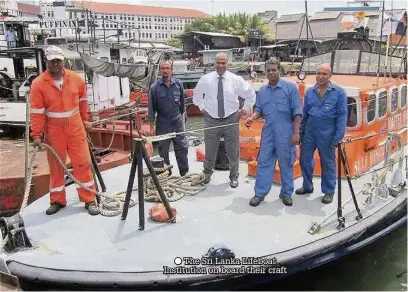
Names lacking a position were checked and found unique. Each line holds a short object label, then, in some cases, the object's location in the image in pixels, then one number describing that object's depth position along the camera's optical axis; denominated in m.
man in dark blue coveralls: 5.82
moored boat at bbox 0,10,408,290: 3.57
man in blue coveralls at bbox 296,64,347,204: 4.63
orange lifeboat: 5.45
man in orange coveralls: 4.32
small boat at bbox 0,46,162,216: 6.85
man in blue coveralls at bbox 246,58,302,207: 4.70
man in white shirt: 5.21
